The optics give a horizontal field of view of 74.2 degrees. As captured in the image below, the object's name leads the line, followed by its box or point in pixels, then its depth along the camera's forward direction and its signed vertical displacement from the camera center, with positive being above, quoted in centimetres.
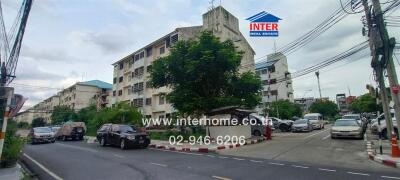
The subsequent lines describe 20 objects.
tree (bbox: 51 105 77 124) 6293 +249
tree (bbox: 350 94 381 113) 4668 +327
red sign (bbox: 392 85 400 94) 1173 +133
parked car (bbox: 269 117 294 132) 3105 -34
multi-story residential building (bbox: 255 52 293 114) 6266 +1113
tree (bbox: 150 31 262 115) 2094 +382
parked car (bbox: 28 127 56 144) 2647 -100
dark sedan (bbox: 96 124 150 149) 1705 -87
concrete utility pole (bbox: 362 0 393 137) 1247 +344
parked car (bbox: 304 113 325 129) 3228 -4
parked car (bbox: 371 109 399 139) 1869 -60
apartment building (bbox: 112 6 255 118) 4003 +1173
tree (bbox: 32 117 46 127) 8219 +99
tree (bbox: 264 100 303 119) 4812 +223
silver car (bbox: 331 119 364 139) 1872 -63
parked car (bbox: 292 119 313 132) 2814 -54
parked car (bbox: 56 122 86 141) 3030 -74
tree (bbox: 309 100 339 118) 6681 +317
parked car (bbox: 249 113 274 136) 2384 -66
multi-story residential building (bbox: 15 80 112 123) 7812 +932
